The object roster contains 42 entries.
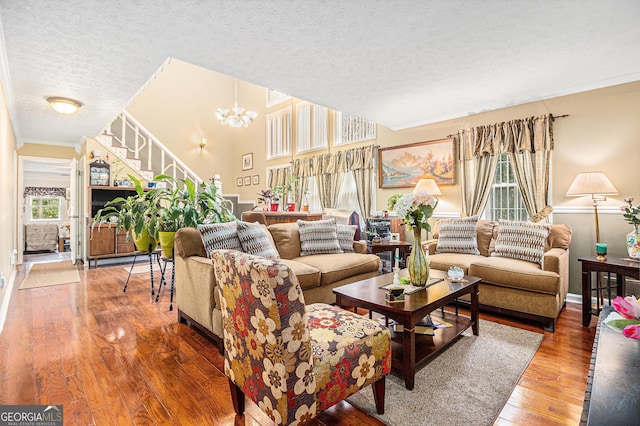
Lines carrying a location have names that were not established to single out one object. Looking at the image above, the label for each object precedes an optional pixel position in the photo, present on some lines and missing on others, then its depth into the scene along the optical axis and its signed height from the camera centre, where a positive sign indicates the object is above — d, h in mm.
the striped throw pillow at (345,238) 3830 -307
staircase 6309 +1422
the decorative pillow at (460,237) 3732 -306
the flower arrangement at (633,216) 2818 -54
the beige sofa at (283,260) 2416 -551
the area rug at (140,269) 5134 -928
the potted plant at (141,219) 3391 -36
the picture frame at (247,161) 8594 +1506
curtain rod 3736 +1158
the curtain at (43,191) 9672 +816
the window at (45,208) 9836 +284
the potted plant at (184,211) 3254 +43
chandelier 6708 +2174
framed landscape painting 4730 +805
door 6035 +127
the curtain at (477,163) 4273 +695
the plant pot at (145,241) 3609 -304
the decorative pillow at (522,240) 3193 -309
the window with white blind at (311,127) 6562 +1922
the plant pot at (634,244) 2828 -318
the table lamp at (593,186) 3154 +253
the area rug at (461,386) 1626 -1065
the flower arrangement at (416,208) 2295 +33
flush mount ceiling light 3842 +1421
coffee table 1859 -624
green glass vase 2365 -412
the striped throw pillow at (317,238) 3615 -294
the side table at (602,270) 2629 -529
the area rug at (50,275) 4445 -942
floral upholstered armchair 1219 -606
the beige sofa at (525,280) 2756 -637
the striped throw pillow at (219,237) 2727 -197
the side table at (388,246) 4109 -452
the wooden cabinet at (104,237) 5663 -391
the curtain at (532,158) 3836 +685
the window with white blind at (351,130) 5793 +1632
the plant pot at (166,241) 3279 -274
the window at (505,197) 4270 +202
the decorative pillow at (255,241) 2883 -250
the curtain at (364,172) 5673 +763
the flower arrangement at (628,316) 889 -326
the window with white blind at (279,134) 7441 +2011
